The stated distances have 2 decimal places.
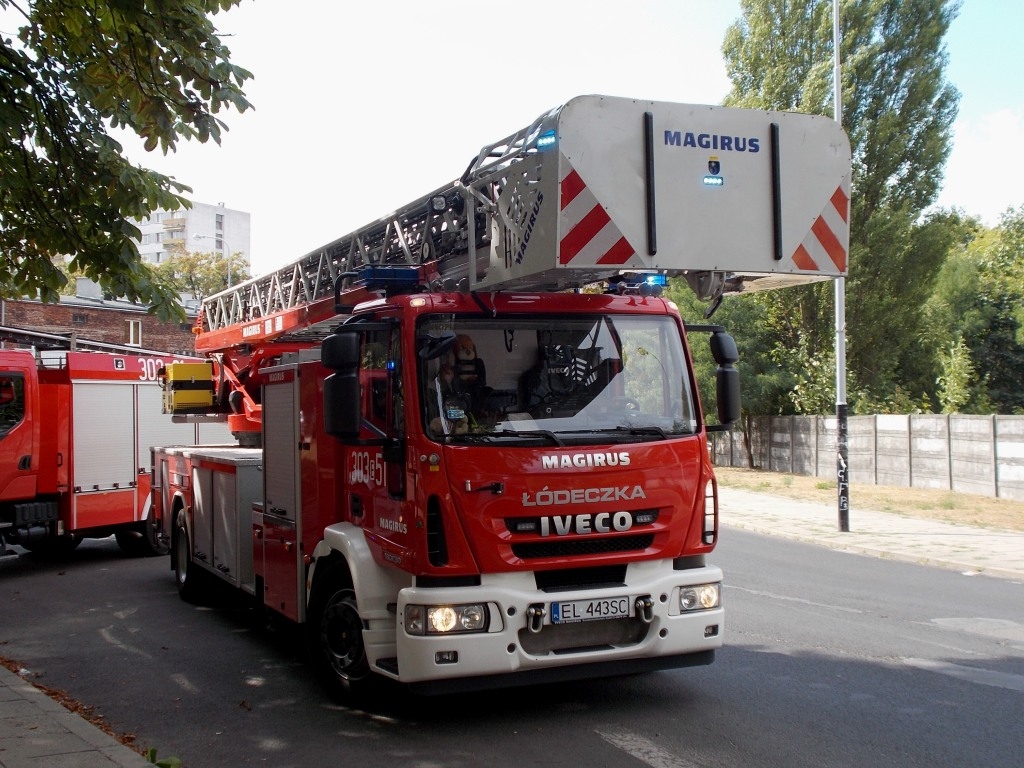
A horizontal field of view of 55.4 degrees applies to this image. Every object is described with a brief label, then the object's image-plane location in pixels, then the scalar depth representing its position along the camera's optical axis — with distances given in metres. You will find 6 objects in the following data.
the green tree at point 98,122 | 7.15
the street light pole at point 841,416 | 16.20
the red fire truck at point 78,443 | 12.54
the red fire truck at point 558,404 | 5.48
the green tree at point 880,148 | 27.89
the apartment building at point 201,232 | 101.12
